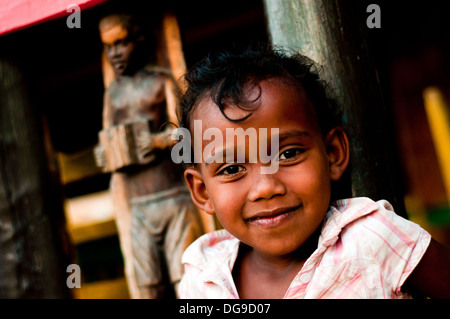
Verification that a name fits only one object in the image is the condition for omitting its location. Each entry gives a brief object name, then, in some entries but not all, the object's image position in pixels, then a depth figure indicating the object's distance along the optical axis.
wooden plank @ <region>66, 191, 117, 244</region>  4.20
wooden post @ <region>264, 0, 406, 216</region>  1.34
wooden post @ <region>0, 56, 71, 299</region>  2.13
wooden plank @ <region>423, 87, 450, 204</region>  3.89
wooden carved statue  1.95
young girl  1.03
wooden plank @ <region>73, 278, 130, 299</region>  3.66
